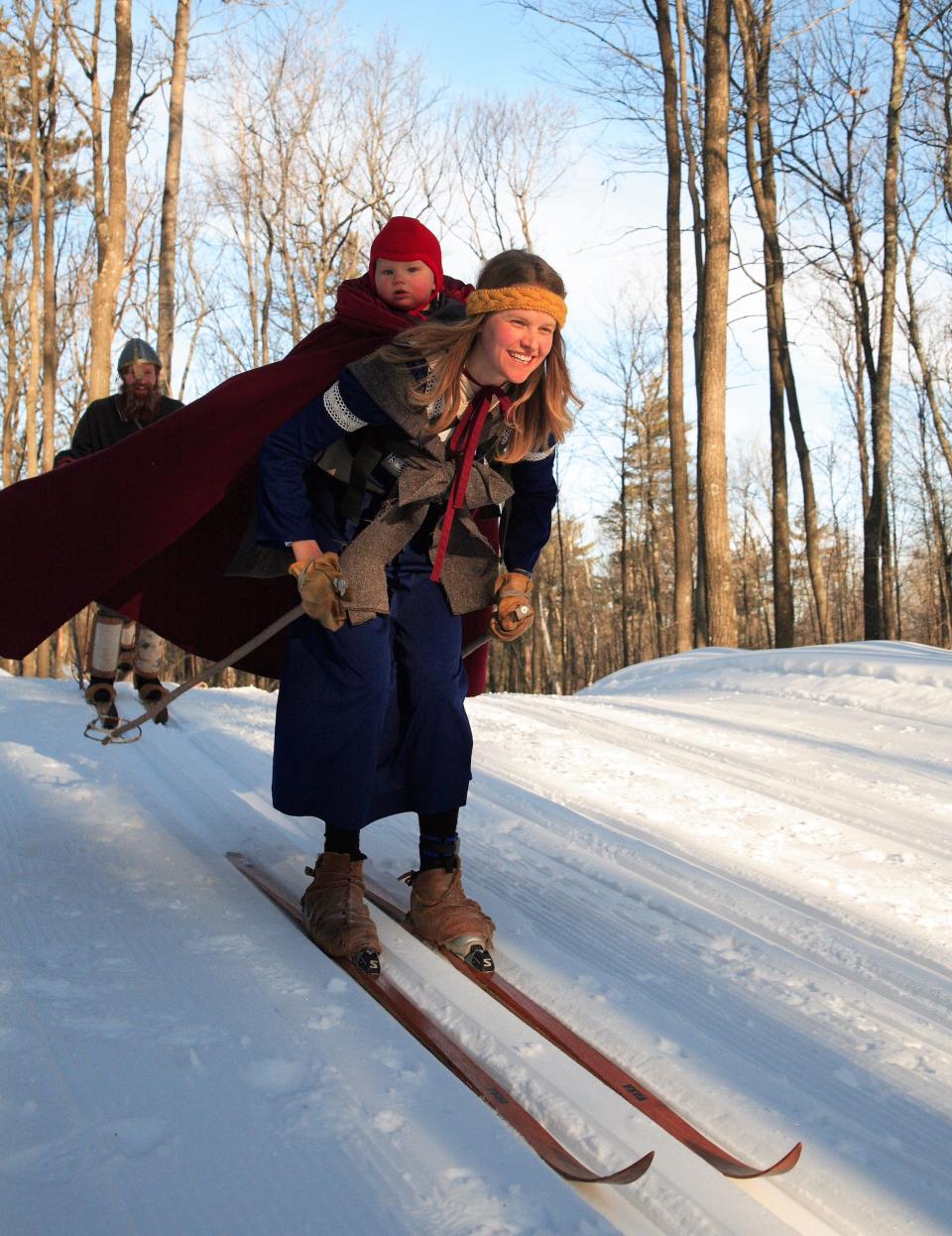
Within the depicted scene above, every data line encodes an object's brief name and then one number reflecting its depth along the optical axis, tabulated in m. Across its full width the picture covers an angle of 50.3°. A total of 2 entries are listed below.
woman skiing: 2.58
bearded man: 5.41
